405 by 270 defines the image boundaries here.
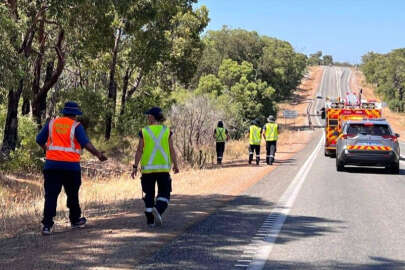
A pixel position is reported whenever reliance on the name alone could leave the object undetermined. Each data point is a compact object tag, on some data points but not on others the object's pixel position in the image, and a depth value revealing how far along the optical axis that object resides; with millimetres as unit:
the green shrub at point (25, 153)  21025
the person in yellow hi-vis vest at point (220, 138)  21625
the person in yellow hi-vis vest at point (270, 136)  20469
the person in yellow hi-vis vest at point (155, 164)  7926
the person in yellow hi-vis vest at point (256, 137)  20594
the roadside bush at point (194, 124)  29250
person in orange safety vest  7449
